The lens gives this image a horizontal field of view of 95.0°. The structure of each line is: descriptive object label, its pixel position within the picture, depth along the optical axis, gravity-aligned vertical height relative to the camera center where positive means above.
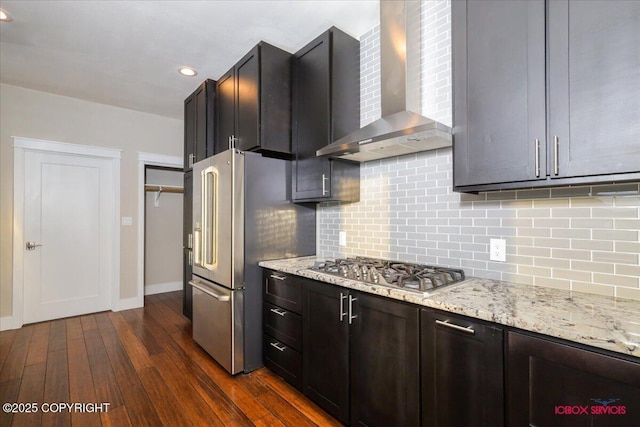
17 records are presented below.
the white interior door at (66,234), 3.65 -0.25
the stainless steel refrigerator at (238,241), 2.36 -0.23
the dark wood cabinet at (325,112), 2.35 +0.85
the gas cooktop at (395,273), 1.51 -0.36
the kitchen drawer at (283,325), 2.12 -0.85
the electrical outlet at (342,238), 2.68 -0.22
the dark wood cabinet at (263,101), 2.54 +1.02
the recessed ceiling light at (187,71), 3.17 +1.58
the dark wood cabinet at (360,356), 1.43 -0.80
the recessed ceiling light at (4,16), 2.25 +1.56
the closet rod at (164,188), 4.85 +0.45
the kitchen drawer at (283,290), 2.11 -0.58
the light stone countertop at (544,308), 0.94 -0.39
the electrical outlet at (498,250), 1.70 -0.22
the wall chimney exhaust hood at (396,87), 1.87 +0.87
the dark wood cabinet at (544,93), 1.14 +0.54
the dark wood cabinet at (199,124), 3.32 +1.08
